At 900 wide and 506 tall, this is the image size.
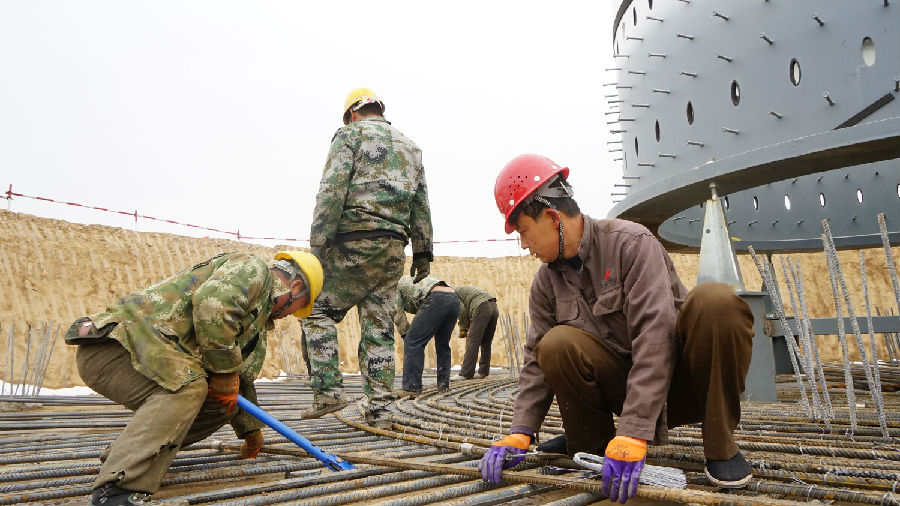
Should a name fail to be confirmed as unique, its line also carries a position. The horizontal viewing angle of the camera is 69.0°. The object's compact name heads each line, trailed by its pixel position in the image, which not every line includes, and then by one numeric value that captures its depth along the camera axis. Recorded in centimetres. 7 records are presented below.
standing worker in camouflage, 343
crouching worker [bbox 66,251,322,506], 176
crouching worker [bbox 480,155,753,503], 167
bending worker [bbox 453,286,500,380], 700
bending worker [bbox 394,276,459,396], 535
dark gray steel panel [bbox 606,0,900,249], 404
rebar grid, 168
